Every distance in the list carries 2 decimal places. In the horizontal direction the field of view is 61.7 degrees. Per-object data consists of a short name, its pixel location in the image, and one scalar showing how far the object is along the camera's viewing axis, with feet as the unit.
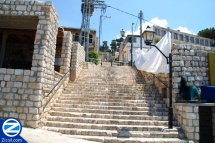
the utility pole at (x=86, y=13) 71.00
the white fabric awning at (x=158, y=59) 27.17
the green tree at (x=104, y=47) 191.72
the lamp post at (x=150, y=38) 21.63
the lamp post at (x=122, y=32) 56.16
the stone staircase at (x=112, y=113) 19.45
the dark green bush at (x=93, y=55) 72.84
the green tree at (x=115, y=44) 179.53
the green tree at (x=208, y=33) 129.29
